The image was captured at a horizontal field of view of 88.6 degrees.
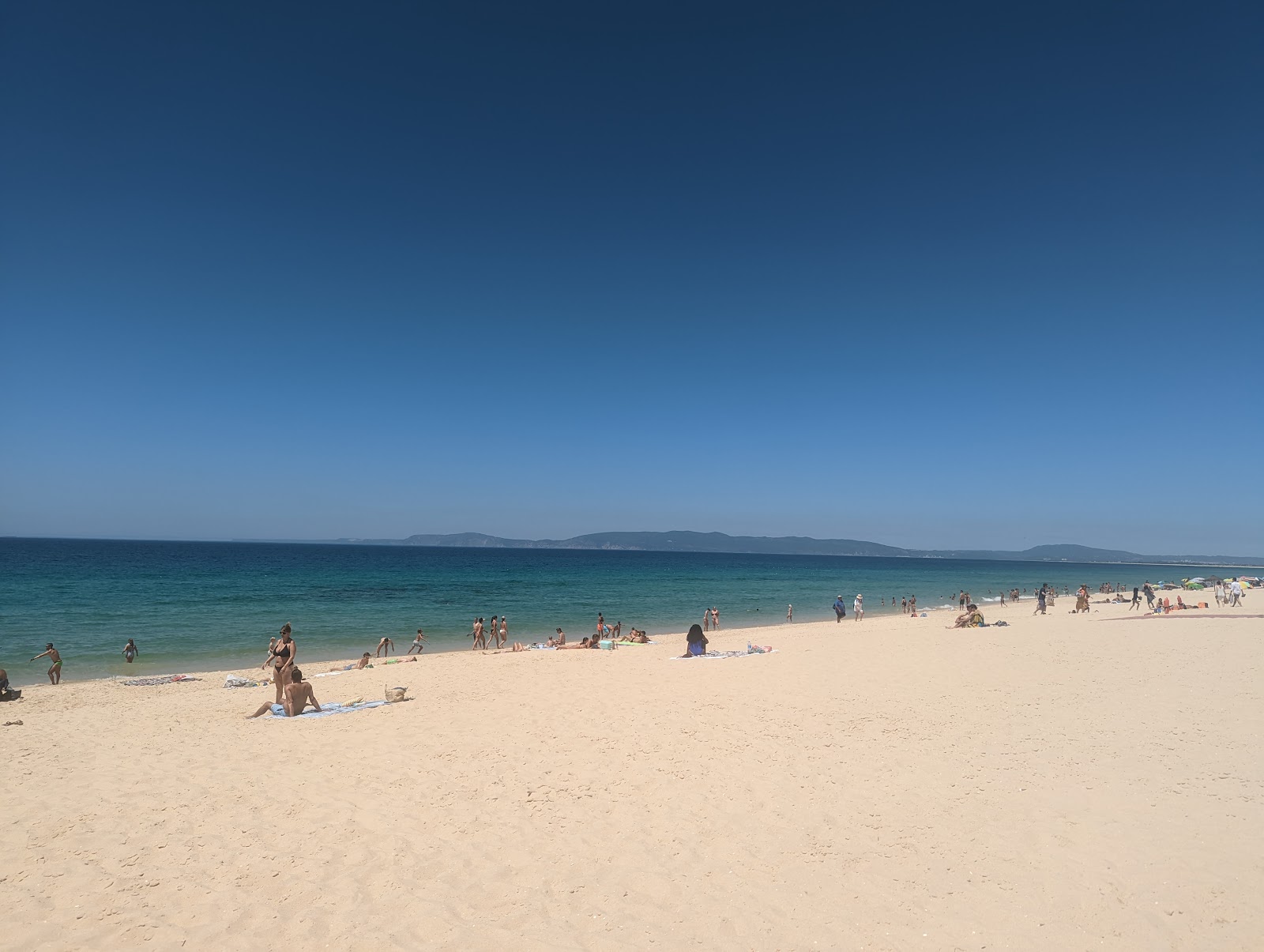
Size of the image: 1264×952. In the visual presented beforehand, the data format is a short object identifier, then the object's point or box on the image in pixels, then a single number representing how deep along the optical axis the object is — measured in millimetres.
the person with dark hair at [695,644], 18375
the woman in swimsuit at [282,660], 11867
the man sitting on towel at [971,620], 24703
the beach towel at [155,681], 15977
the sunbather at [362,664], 17989
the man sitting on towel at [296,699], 11164
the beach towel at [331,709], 11250
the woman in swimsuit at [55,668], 16703
